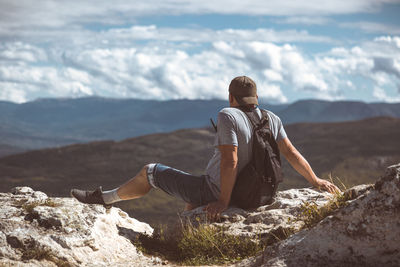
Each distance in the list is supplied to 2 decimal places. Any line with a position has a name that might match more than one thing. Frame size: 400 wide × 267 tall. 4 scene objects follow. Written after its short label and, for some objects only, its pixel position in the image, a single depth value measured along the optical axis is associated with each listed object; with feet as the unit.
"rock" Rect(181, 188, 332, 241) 17.31
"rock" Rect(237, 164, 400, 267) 13.32
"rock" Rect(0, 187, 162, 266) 16.12
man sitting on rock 16.74
